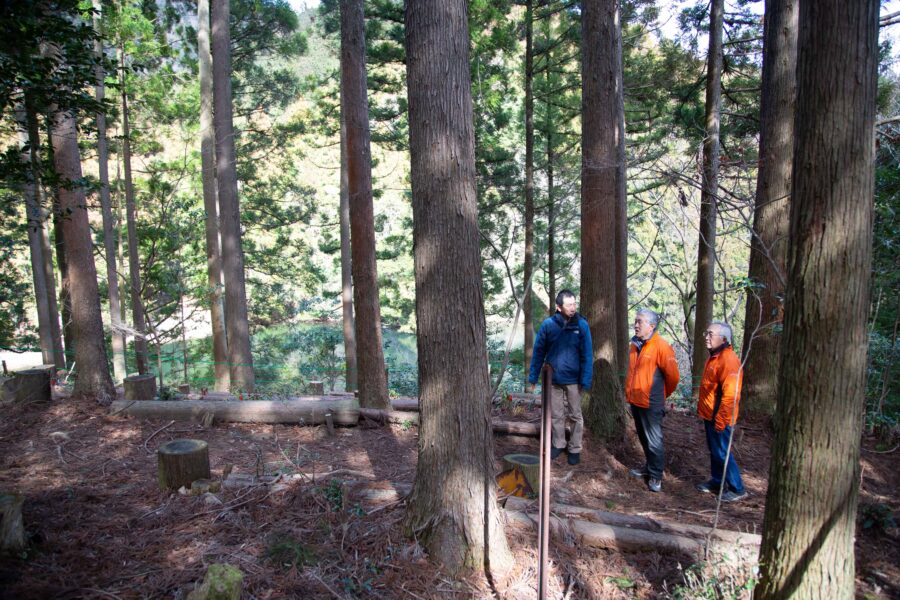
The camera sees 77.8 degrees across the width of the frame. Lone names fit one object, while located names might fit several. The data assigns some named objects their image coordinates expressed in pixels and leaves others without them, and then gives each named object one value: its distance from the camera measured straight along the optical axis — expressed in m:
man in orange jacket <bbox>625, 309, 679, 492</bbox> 5.77
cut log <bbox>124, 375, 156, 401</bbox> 8.20
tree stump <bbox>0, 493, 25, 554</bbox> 3.50
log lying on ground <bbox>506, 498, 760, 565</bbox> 4.11
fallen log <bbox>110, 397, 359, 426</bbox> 7.80
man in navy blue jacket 6.18
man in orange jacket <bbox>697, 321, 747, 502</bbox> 5.39
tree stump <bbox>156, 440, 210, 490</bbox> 4.98
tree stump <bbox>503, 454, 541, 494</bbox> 5.29
